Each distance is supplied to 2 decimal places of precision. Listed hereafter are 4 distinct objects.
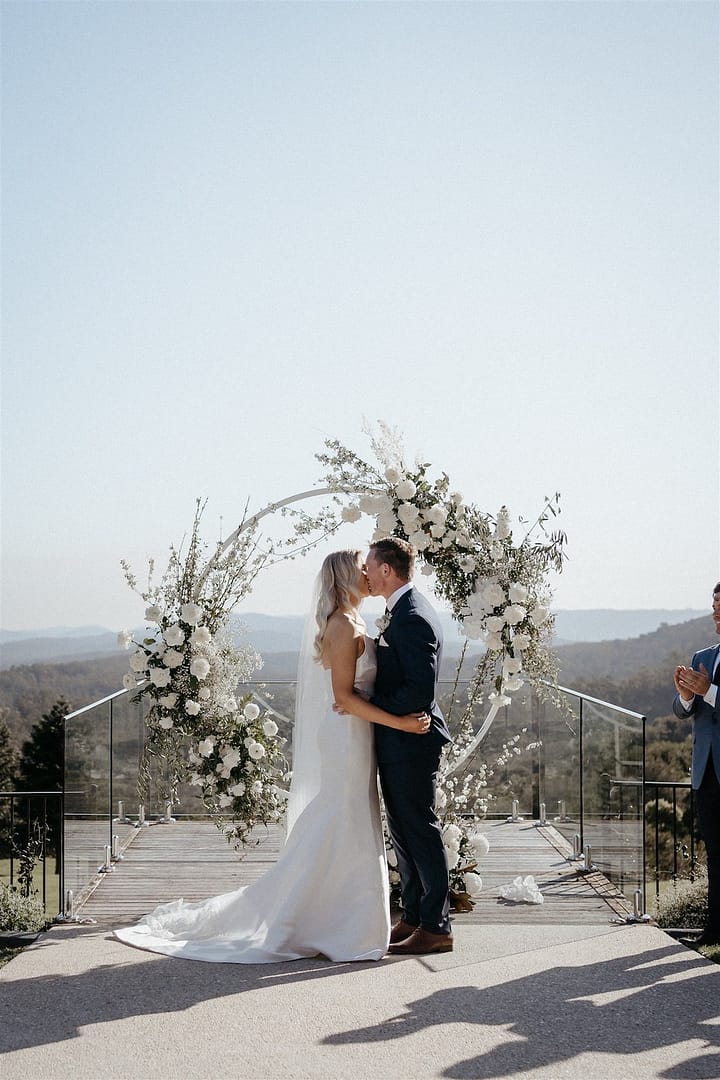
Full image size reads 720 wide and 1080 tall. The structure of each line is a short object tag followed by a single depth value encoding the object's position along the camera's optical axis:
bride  5.54
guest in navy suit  5.86
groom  5.53
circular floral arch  6.26
